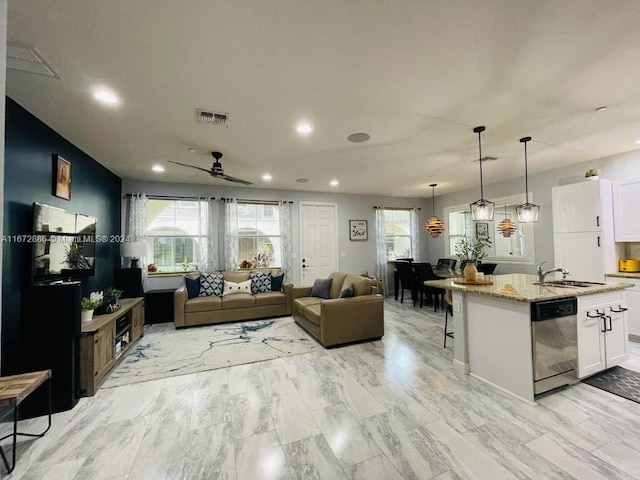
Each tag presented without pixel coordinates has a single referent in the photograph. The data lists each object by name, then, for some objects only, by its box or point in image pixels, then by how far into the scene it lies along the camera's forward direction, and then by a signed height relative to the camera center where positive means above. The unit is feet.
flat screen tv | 8.93 +0.22
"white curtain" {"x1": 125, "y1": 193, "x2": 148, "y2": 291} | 17.08 +1.73
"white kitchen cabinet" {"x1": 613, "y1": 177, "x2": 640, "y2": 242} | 12.93 +1.61
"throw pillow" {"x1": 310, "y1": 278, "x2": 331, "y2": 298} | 15.80 -2.25
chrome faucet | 10.06 -1.02
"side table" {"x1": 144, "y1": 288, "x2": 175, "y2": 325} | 16.11 -3.18
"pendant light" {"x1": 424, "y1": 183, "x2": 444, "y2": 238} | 18.42 +1.25
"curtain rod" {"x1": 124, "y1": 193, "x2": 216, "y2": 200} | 17.83 +3.30
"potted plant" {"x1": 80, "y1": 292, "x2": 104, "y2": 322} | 9.71 -1.95
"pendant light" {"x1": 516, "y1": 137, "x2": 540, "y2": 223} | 11.44 +1.34
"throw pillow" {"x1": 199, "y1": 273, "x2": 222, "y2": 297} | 16.78 -2.11
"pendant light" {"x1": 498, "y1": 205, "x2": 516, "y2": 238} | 14.83 +0.90
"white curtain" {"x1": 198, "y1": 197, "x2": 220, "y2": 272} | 18.58 +0.98
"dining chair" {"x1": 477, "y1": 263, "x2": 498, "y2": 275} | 19.36 -1.50
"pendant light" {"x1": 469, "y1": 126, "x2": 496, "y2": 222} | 10.56 +1.35
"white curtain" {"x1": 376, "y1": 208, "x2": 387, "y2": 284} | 23.58 -0.33
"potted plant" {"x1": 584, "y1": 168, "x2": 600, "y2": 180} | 13.22 +3.25
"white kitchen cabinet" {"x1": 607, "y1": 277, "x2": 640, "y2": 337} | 12.39 -2.72
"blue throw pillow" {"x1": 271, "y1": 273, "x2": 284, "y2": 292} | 18.39 -2.23
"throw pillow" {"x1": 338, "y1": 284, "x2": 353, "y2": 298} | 13.21 -2.08
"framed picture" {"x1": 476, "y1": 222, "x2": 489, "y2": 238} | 20.54 +1.14
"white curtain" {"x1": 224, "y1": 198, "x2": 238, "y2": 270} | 19.03 +0.78
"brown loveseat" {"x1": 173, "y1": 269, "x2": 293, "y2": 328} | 15.21 -3.18
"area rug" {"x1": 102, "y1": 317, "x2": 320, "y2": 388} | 10.47 -4.25
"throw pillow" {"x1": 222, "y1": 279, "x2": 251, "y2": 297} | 17.11 -2.33
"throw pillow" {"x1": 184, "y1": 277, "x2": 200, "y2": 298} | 16.28 -2.11
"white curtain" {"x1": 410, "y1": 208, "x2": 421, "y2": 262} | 25.02 +1.09
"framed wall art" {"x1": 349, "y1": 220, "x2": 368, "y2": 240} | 23.04 +1.39
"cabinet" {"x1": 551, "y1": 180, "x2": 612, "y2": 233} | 13.28 +1.85
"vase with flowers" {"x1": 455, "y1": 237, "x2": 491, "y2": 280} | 10.42 -0.59
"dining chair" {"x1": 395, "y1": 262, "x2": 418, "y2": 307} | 20.12 -2.31
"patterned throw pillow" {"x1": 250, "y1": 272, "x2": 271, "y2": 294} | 17.94 -2.10
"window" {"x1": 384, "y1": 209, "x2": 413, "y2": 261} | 24.58 +1.19
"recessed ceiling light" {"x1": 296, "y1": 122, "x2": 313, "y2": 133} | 10.04 +4.29
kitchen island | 8.09 -2.68
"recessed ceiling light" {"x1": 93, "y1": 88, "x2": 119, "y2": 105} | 7.98 +4.37
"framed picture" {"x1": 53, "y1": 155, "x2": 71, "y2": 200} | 10.19 +2.69
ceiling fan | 12.51 +3.41
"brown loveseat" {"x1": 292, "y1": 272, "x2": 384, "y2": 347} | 12.19 -3.05
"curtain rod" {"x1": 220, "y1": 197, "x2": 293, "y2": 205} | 19.42 +3.30
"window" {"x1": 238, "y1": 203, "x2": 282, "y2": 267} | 19.90 +0.95
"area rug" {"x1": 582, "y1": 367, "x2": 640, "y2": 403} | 8.39 -4.29
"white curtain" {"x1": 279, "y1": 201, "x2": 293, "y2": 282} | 20.48 +0.86
